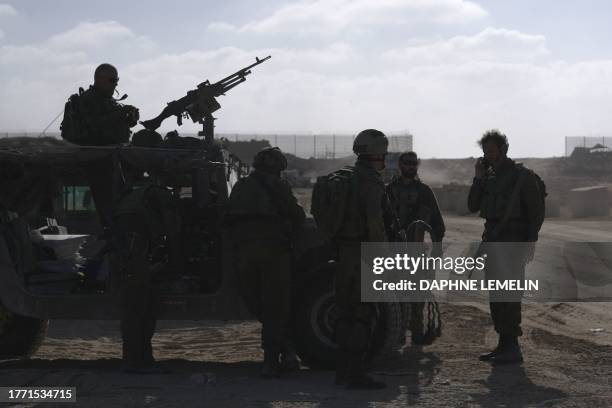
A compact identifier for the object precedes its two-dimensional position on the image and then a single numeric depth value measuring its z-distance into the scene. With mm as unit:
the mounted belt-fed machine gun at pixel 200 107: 9688
